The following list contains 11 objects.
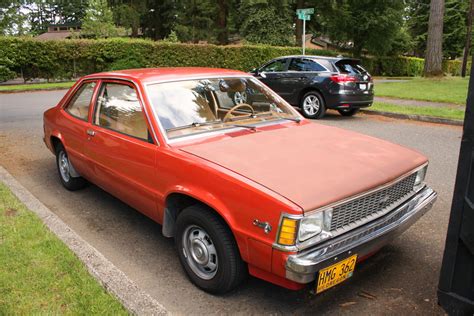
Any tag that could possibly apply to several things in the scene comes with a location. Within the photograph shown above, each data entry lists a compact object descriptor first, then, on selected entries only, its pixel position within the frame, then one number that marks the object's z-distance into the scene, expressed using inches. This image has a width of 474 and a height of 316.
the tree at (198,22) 1562.5
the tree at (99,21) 1427.2
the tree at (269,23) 1284.4
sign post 538.1
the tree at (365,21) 1401.3
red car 100.5
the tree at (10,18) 1437.0
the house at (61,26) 2923.2
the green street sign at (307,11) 528.7
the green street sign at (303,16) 542.9
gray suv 419.2
